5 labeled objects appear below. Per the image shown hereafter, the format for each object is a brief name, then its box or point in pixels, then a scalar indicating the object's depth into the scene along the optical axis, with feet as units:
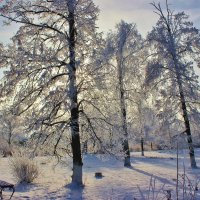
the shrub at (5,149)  114.54
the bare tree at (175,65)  77.30
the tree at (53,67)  49.67
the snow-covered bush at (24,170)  50.21
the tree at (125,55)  84.12
